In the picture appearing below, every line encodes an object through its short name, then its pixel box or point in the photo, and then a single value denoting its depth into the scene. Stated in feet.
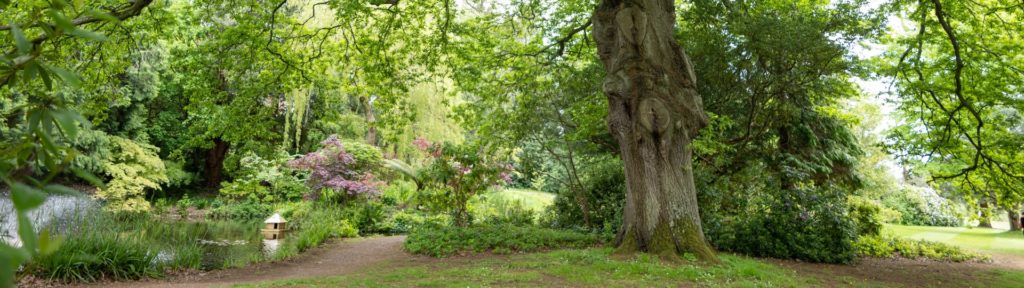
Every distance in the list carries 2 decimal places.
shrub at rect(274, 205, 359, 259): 31.37
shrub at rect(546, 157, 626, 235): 36.76
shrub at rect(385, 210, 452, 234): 40.45
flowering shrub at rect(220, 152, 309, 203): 50.70
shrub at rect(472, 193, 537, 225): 42.06
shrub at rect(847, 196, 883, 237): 34.71
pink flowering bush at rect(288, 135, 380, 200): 45.03
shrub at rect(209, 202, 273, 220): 47.26
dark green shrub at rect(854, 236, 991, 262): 32.07
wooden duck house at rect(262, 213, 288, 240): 36.14
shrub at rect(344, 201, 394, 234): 41.93
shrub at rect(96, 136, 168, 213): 41.81
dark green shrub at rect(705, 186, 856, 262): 27.71
